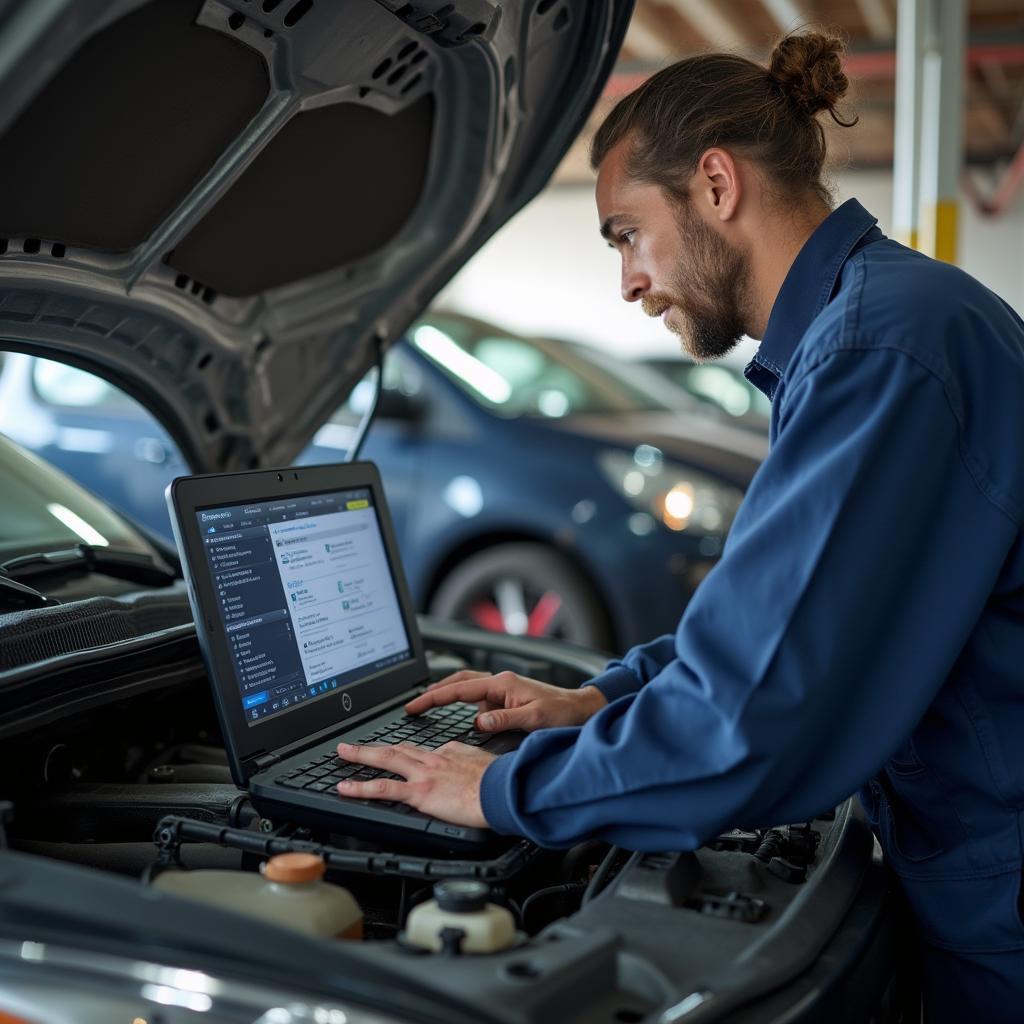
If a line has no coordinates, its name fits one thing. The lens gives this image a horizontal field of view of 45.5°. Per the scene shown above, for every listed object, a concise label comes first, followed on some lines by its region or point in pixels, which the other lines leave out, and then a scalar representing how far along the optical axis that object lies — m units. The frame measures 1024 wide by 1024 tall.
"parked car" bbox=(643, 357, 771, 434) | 8.92
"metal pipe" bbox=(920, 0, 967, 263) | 5.21
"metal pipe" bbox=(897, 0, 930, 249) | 5.37
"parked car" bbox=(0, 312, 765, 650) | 4.21
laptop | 1.45
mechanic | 1.21
